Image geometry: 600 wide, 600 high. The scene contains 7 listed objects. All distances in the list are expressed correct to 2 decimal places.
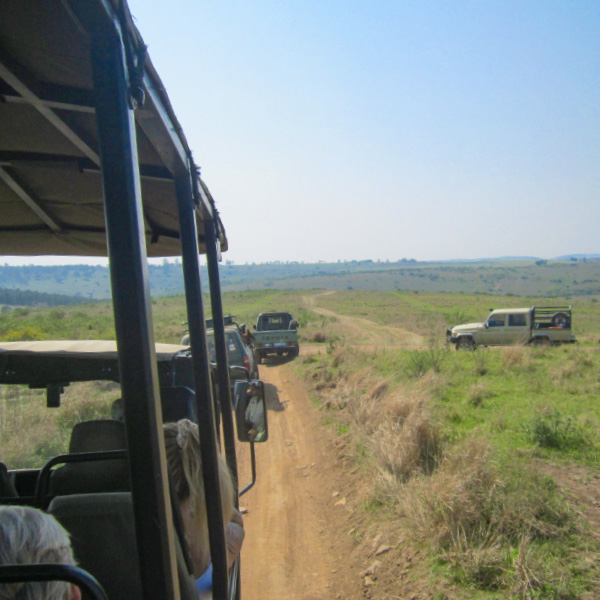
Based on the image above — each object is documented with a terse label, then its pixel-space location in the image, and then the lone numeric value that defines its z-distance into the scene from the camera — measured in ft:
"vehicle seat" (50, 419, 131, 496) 7.20
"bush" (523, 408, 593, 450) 22.48
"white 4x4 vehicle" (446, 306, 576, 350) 67.87
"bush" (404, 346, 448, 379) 41.29
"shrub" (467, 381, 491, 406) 31.90
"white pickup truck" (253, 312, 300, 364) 61.82
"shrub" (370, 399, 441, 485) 19.85
